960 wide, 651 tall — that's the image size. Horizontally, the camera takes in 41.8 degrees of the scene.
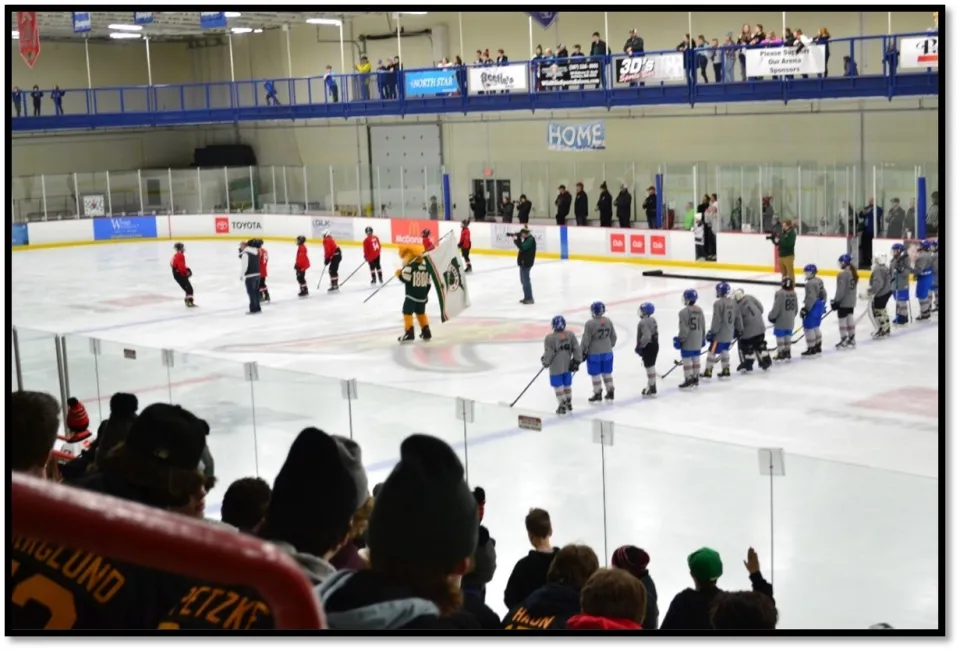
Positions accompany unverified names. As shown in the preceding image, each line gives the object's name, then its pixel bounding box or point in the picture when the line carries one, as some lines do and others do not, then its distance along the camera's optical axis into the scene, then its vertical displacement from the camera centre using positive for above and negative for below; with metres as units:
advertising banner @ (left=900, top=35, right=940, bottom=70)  23.41 +2.10
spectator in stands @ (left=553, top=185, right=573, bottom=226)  30.95 -0.53
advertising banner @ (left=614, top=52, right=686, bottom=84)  27.44 +2.43
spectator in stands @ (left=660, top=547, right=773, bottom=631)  4.87 -1.66
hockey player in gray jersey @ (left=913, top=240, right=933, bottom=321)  19.12 -1.78
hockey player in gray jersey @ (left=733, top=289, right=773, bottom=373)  15.90 -2.06
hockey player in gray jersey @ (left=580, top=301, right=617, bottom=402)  14.30 -1.88
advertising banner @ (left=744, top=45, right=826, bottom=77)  25.00 +2.23
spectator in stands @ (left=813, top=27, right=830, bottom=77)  24.80 +2.51
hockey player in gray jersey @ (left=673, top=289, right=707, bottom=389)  15.12 -1.96
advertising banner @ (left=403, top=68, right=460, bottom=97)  32.09 +2.76
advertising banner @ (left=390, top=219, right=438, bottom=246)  32.97 -1.05
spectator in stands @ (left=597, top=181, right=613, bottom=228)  30.77 -0.65
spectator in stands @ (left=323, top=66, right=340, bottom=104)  35.56 +3.08
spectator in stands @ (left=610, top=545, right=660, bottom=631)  5.68 -1.73
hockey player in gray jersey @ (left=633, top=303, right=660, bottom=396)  14.77 -1.87
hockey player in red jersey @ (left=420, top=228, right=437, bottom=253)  20.65 -0.89
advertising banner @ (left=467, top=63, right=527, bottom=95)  30.56 +2.64
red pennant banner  30.78 +4.24
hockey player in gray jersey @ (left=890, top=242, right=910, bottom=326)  18.62 -1.72
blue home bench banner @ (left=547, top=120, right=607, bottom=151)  31.92 +1.17
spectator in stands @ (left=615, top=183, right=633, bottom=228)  30.06 -0.66
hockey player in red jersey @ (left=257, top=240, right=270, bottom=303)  22.69 -1.41
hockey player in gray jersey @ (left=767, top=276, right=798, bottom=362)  16.44 -1.85
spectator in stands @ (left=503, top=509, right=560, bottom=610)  5.66 -1.76
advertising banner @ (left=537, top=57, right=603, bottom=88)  29.13 +2.56
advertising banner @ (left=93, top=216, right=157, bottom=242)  37.16 -0.70
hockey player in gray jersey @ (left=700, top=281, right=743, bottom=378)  15.62 -1.89
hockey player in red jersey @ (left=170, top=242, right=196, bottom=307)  22.98 -1.24
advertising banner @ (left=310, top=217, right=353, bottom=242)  35.25 -0.94
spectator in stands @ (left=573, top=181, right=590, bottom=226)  31.16 -0.63
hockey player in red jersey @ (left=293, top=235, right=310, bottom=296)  23.99 -1.28
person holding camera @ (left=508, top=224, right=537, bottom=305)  22.14 -1.18
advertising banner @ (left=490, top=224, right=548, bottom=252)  30.73 -1.26
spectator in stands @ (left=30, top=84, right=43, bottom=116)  37.34 +3.34
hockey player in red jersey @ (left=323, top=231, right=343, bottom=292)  24.97 -1.21
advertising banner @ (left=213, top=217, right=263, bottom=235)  37.56 -0.80
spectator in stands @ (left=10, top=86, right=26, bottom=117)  37.50 +3.25
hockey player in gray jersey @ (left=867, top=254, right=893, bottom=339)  17.97 -1.84
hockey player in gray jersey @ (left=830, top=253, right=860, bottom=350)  17.30 -1.82
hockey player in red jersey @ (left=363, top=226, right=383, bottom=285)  25.02 -1.19
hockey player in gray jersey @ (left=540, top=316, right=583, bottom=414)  13.91 -1.94
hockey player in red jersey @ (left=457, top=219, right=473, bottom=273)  25.83 -1.10
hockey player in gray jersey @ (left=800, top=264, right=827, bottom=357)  16.92 -1.88
